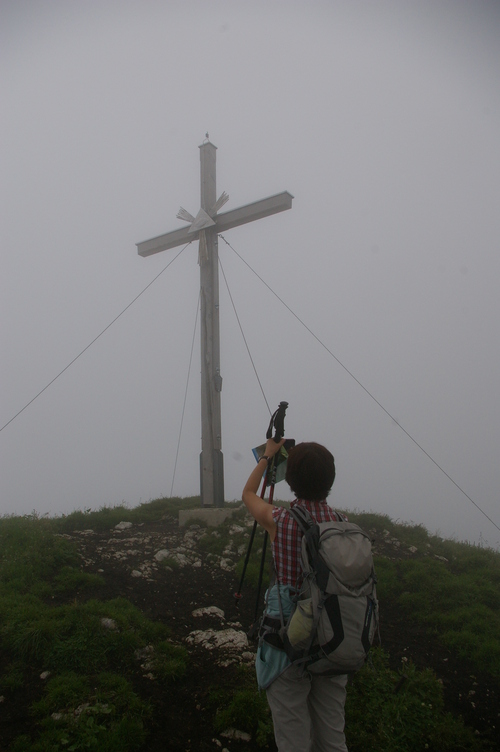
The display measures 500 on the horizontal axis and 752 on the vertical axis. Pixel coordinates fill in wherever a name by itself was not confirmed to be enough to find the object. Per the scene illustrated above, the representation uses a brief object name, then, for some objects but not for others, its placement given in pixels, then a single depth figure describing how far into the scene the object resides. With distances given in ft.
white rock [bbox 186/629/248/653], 17.22
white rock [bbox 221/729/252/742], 13.66
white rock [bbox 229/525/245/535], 26.77
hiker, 9.85
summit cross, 29.43
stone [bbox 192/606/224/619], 19.31
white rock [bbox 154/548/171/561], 23.43
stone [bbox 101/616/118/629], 16.94
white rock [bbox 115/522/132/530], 28.38
